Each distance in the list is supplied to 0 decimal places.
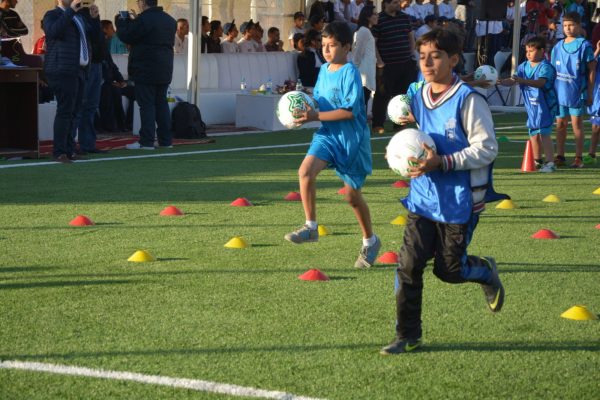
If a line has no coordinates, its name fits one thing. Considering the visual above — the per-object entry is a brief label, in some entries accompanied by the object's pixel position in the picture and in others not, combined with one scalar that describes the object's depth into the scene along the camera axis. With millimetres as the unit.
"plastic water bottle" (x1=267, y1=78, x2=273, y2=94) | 21891
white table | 21266
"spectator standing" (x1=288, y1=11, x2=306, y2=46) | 26328
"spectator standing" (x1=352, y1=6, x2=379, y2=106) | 20359
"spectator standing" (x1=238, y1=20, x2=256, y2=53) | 24797
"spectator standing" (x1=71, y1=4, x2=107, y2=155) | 16359
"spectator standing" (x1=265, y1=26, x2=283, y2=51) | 25500
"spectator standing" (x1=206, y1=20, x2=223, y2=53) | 24000
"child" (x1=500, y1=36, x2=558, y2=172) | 14883
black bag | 19203
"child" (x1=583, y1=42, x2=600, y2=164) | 15599
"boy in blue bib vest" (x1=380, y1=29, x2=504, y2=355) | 5992
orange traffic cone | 15344
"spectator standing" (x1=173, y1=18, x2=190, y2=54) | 22891
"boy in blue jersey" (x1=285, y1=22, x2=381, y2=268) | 8829
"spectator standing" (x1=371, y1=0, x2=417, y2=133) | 21422
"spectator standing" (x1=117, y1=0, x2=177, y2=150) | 17188
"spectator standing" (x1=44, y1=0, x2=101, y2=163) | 14867
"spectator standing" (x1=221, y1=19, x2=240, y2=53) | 24469
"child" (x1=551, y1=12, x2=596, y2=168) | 15180
